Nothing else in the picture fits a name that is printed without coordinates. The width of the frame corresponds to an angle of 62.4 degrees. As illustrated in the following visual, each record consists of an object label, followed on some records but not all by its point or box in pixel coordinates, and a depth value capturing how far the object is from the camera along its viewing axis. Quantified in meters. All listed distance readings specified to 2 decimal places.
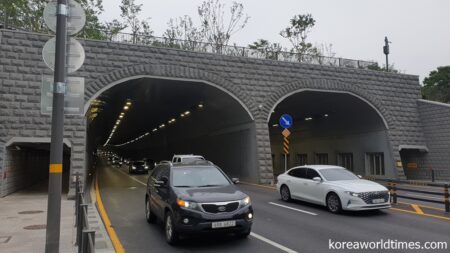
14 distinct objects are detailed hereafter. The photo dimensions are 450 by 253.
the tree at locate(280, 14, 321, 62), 43.22
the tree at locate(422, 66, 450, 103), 52.78
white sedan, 11.46
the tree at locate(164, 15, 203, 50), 39.31
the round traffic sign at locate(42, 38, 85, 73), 6.93
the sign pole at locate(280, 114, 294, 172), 22.34
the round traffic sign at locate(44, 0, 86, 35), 6.75
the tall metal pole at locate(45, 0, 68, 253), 6.33
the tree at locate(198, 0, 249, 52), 38.06
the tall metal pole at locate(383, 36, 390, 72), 34.28
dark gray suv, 7.62
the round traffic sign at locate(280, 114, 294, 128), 22.34
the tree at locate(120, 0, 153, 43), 40.34
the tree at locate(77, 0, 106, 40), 36.47
